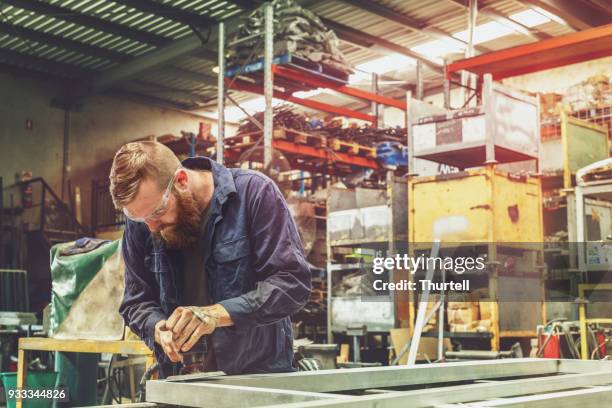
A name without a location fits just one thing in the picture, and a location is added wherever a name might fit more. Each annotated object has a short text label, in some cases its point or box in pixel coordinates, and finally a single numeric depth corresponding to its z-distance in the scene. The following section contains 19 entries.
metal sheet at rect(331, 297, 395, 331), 8.70
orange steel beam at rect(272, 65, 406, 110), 10.33
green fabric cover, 5.10
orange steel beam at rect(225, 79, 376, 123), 11.34
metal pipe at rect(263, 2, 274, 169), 9.52
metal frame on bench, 1.64
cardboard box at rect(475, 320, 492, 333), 7.87
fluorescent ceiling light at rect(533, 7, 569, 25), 12.46
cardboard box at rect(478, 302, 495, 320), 7.88
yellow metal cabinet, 7.93
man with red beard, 2.42
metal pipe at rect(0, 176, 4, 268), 15.08
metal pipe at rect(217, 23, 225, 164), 10.24
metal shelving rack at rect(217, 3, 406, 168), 9.69
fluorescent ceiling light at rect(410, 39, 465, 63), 14.80
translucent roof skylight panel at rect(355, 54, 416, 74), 15.66
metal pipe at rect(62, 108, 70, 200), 17.09
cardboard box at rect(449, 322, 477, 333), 7.96
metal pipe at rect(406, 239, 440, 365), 7.05
